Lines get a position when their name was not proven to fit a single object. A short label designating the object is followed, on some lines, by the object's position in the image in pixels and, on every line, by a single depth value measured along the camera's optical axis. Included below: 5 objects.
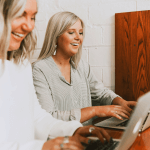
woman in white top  0.69
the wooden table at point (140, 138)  0.79
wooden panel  1.55
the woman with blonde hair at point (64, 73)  1.28
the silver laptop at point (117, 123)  0.96
